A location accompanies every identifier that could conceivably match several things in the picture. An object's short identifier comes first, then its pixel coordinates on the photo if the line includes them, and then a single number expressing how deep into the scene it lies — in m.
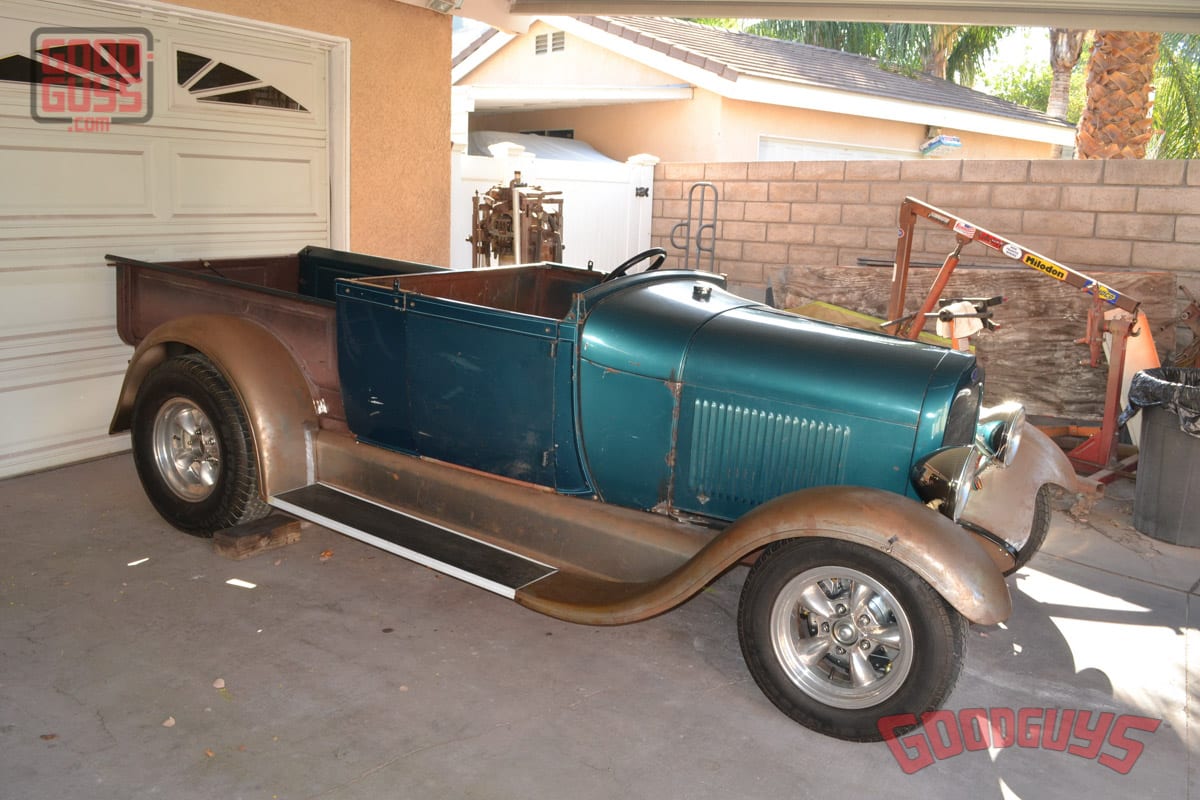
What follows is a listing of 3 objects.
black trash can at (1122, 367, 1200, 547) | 5.11
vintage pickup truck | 3.07
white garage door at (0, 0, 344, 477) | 5.23
